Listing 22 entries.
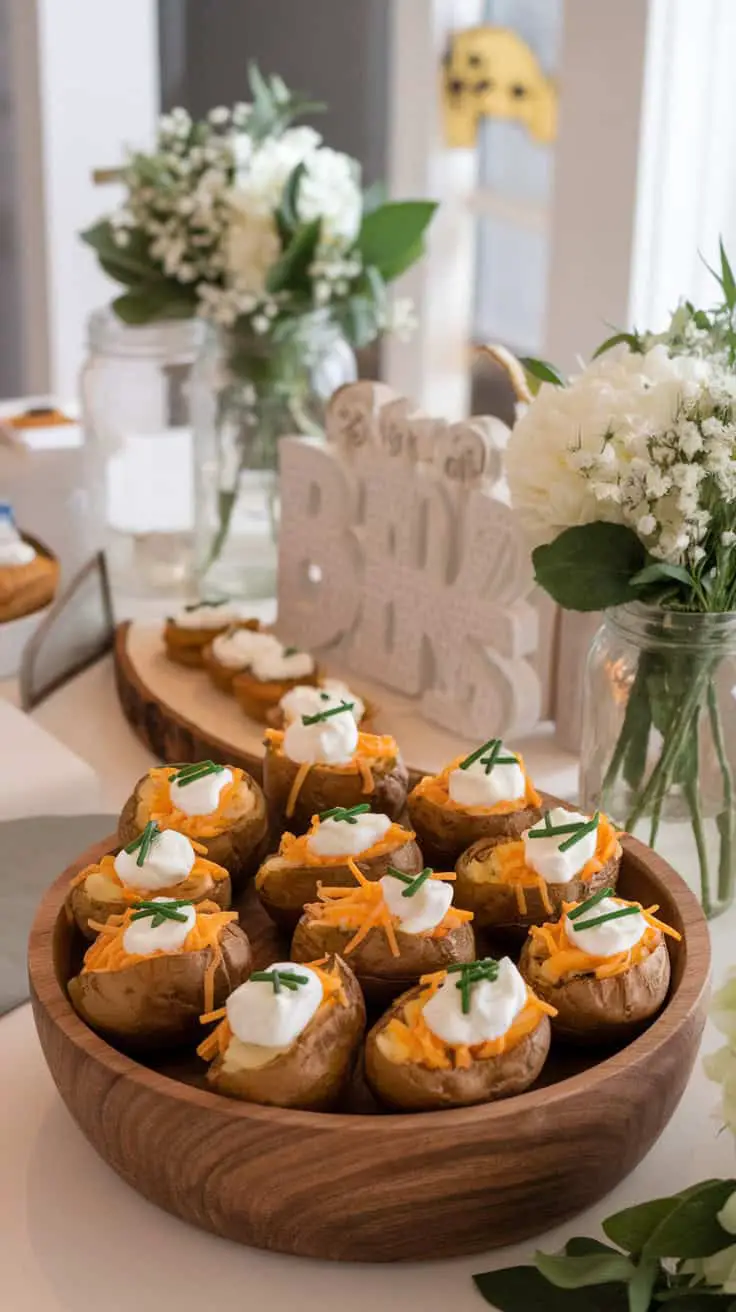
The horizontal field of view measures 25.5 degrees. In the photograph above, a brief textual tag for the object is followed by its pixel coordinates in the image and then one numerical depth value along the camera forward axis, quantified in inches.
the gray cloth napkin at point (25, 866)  43.7
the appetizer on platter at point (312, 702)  48.5
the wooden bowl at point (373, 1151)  31.3
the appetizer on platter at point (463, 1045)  31.9
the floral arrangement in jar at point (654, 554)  40.3
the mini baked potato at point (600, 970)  34.4
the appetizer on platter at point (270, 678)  55.9
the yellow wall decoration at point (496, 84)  109.8
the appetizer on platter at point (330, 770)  42.8
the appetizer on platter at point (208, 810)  40.3
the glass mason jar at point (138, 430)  71.4
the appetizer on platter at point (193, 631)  60.1
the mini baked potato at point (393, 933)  35.3
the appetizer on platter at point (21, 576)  65.1
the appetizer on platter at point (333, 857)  38.3
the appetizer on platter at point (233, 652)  57.7
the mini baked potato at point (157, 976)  34.0
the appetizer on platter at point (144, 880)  37.3
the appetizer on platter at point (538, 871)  37.7
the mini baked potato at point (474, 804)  40.4
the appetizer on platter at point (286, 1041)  32.0
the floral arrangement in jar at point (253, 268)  67.0
